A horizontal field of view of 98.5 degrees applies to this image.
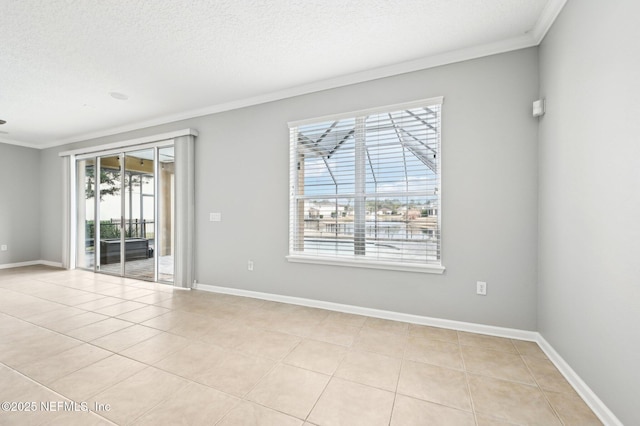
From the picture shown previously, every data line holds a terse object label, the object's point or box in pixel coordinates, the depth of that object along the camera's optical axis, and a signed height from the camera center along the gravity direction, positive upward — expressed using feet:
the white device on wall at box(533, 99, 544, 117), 7.80 +2.96
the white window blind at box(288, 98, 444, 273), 9.65 +0.91
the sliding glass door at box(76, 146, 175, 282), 15.20 -0.04
